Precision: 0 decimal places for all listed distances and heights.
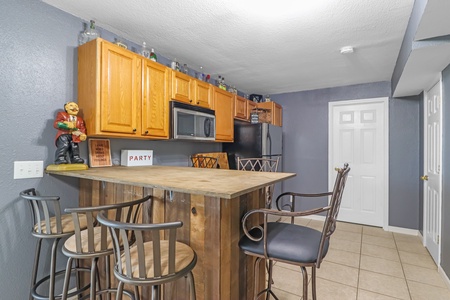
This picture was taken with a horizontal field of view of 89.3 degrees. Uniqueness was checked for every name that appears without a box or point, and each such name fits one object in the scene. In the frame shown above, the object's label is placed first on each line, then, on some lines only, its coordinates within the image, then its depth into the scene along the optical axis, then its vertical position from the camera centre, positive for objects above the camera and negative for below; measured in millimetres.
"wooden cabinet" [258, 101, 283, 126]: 4098 +771
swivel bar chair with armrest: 1133 -496
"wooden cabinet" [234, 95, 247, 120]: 3584 +701
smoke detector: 2476 +1120
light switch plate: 1645 -141
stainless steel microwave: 2441 +334
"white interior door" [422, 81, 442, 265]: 2432 -226
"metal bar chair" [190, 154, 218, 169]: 3152 -147
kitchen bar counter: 1196 -366
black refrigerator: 3473 +136
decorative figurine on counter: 1704 +118
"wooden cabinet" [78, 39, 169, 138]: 1831 +515
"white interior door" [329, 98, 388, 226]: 3656 -47
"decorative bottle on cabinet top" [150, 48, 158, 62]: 2369 +985
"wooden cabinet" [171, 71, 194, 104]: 2490 +717
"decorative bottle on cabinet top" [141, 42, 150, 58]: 2340 +1022
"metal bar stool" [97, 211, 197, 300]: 956 -530
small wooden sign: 2066 -25
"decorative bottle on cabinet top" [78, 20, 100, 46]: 1990 +1016
